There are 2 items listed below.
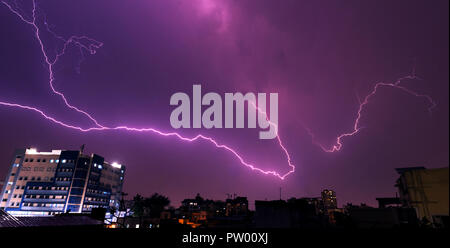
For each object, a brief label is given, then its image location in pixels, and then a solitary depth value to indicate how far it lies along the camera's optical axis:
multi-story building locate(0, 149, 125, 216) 52.00
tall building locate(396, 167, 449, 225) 14.65
